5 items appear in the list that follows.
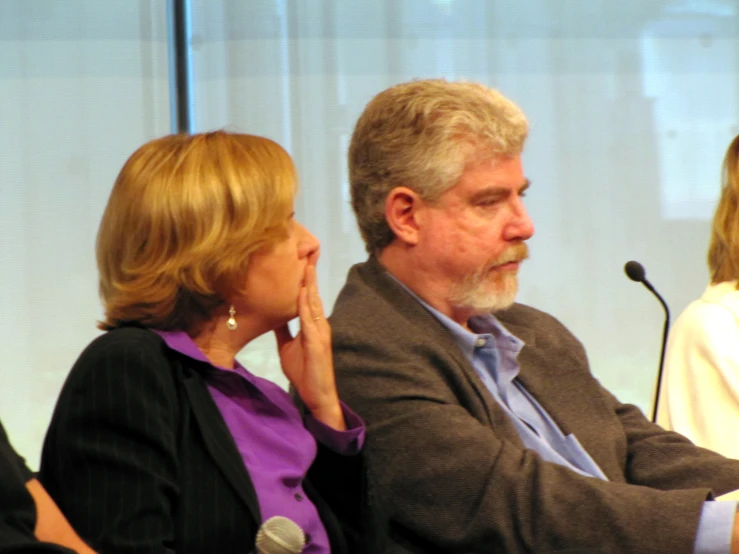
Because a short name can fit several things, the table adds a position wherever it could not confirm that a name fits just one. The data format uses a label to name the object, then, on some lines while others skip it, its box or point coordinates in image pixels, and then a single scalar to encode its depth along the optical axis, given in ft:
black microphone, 19.58
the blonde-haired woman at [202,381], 17.76
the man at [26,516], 17.15
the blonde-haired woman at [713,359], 19.79
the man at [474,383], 18.33
